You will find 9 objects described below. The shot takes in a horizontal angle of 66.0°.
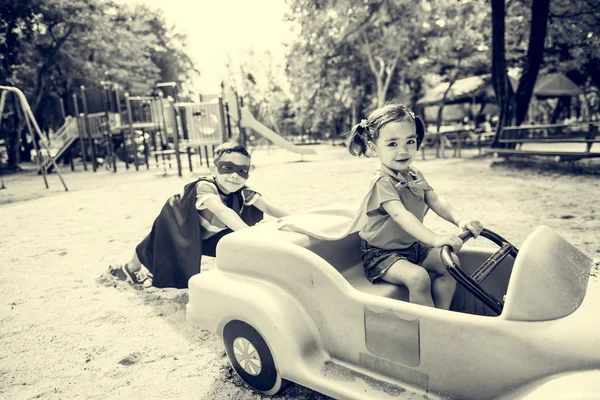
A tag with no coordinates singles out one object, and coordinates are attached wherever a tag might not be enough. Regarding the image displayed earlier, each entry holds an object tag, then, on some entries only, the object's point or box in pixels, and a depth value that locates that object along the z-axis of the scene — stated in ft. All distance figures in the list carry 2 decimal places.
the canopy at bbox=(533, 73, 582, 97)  75.20
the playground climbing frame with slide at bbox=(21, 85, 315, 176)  37.14
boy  9.36
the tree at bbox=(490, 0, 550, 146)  34.73
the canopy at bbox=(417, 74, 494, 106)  70.90
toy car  4.31
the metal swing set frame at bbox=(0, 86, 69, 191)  27.17
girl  6.19
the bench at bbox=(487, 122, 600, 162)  28.84
